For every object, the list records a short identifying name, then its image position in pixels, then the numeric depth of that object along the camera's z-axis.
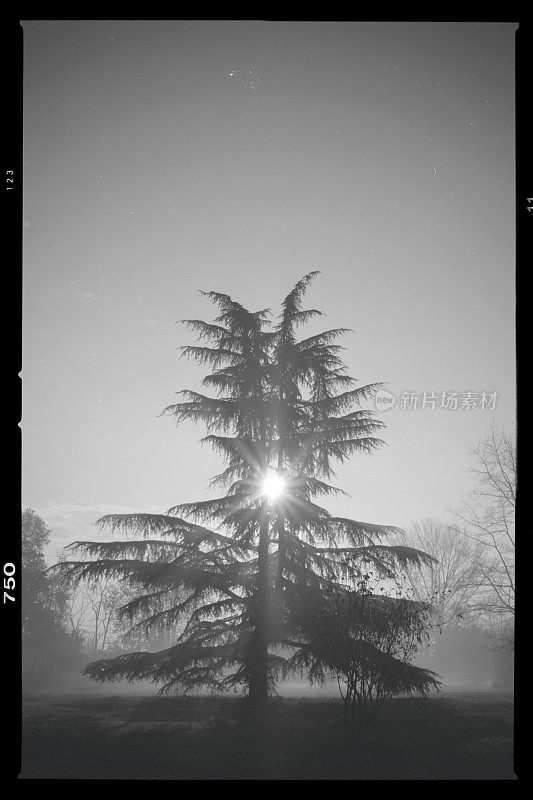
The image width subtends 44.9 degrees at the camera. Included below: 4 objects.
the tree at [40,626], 34.06
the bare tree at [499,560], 23.53
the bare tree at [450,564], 32.76
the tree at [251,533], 13.26
